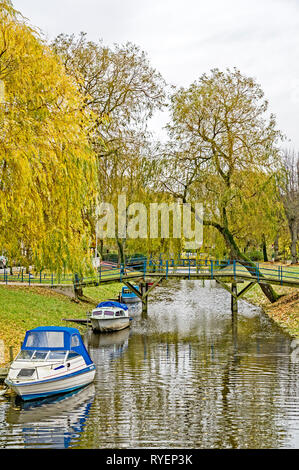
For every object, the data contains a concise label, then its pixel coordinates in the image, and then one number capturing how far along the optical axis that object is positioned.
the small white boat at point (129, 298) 36.56
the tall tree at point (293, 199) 46.66
